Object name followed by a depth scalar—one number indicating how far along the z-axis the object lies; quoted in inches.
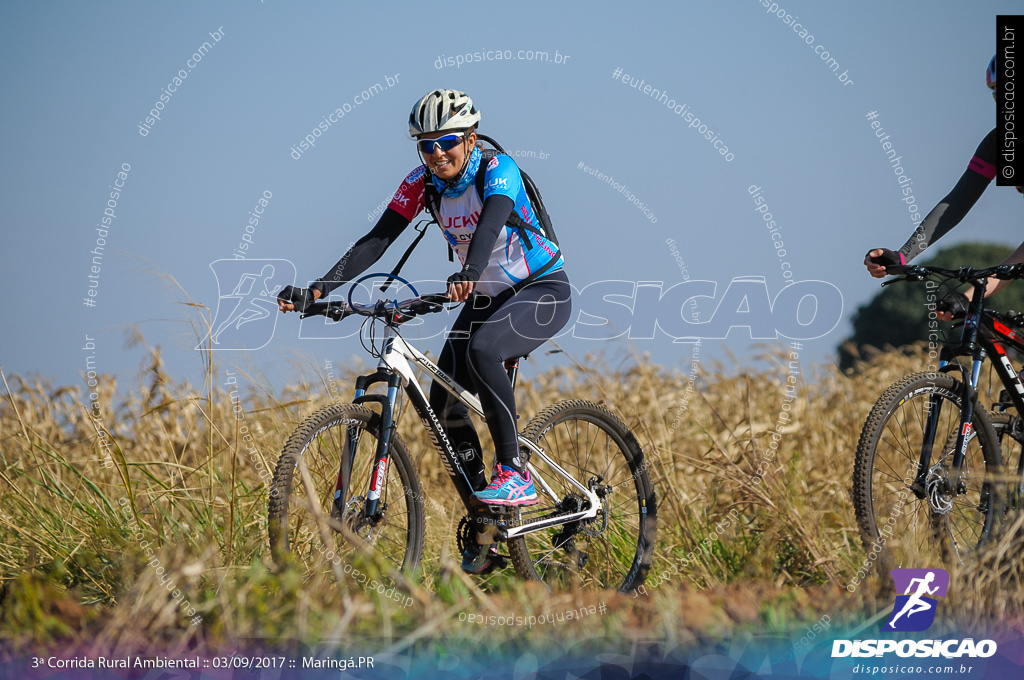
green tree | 3467.0
